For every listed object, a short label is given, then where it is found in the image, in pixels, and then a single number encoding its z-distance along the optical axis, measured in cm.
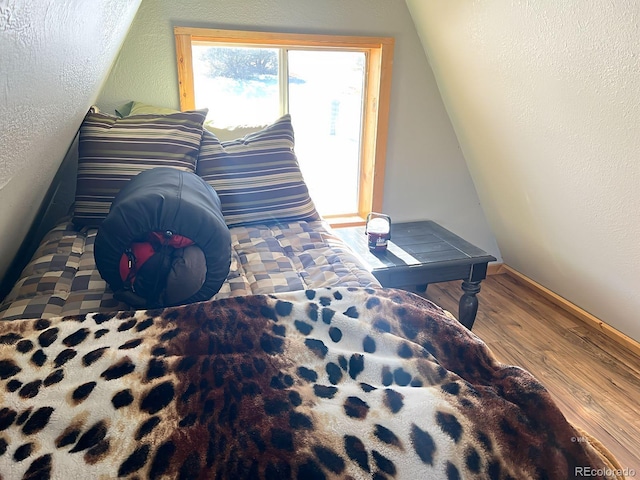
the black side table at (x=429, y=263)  201
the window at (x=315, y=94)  233
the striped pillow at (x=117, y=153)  184
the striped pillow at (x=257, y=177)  197
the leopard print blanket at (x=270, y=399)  75
